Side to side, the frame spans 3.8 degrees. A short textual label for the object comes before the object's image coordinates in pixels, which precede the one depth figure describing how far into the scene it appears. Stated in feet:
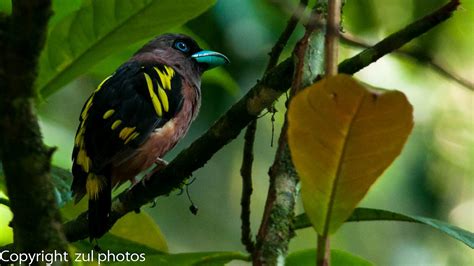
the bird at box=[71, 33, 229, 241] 26.51
